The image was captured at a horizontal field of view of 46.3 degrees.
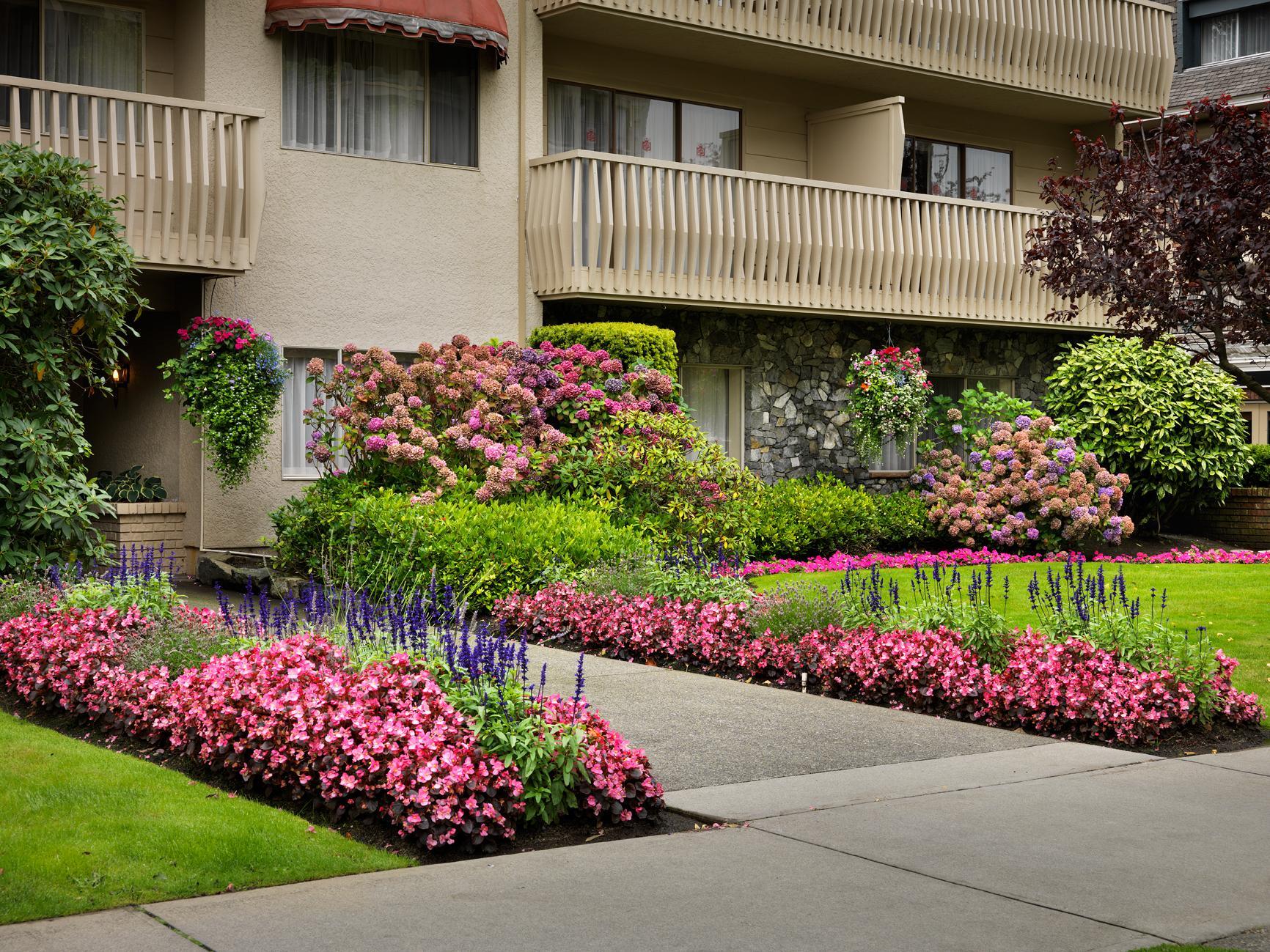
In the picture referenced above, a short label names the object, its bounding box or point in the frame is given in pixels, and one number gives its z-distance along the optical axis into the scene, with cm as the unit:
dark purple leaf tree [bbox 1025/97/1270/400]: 1040
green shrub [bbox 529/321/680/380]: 1578
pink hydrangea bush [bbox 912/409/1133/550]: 1780
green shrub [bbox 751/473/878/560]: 1666
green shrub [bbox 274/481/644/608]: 1176
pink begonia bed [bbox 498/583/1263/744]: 827
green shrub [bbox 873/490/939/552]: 1794
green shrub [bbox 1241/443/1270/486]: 2122
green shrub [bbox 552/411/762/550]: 1400
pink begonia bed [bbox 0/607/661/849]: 595
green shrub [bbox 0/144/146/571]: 1016
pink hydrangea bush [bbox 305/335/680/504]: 1366
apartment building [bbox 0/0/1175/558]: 1459
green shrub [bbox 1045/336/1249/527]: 1945
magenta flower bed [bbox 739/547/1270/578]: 1602
